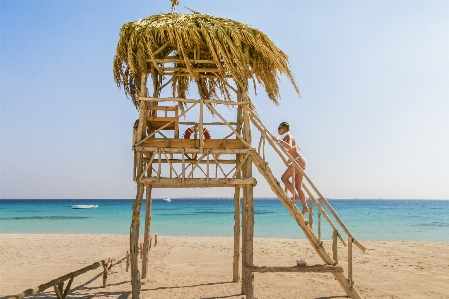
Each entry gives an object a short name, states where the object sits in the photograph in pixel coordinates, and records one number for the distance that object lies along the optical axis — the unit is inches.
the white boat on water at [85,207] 3703.2
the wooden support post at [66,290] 368.7
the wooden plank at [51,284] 304.1
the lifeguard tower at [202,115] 361.7
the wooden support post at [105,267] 432.6
